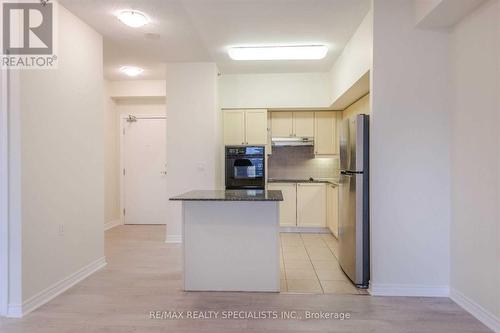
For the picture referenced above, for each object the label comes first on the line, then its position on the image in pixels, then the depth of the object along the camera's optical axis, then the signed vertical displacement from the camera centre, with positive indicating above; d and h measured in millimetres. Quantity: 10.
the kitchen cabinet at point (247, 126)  4895 +640
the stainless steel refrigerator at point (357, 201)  2754 -366
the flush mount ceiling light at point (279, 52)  3754 +1486
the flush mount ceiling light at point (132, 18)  2844 +1457
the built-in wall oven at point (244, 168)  4680 -64
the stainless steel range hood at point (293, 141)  5148 +408
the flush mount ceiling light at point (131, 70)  4578 +1506
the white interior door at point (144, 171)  5645 -135
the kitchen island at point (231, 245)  2725 -760
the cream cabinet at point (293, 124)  5178 +711
